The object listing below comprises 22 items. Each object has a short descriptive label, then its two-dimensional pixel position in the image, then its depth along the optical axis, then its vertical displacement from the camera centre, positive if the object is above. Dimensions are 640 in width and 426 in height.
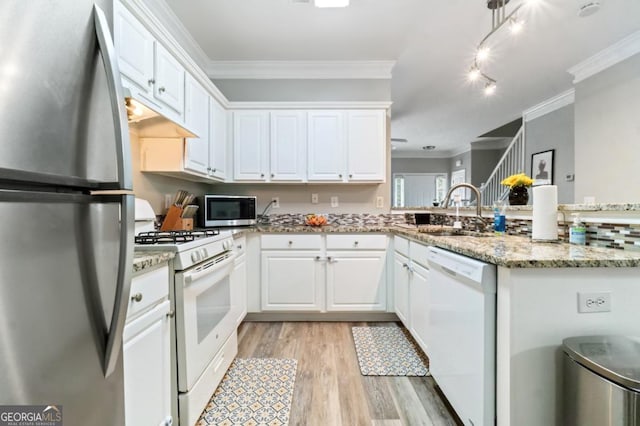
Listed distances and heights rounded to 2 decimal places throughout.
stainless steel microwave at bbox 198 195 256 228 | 2.54 +0.00
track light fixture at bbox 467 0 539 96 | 1.80 +1.24
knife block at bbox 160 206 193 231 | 2.12 -0.07
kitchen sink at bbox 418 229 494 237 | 2.01 -0.17
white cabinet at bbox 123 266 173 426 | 0.97 -0.55
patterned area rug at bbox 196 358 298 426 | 1.47 -1.10
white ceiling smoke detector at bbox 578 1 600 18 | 2.16 +1.62
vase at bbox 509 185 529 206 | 1.98 +0.12
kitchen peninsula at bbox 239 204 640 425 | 1.04 -0.40
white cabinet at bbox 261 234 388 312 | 2.67 -0.65
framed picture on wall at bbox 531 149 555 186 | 4.43 +0.77
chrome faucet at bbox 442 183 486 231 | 2.07 +0.09
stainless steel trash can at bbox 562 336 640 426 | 0.79 -0.52
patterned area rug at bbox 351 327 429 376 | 1.89 -1.09
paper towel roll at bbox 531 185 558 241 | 1.51 -0.01
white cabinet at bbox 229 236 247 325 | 2.08 -0.59
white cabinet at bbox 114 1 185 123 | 1.34 +0.82
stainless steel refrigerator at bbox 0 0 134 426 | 0.50 +0.00
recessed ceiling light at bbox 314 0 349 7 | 2.06 +1.57
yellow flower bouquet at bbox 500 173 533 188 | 1.96 +0.22
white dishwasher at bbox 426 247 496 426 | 1.12 -0.57
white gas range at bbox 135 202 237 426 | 1.29 -0.53
